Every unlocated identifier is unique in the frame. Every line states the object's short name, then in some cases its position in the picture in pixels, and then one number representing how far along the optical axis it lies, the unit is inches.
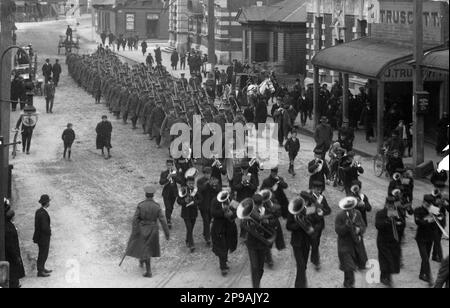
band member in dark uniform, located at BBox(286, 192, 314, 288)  589.0
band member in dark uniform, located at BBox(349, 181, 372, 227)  642.8
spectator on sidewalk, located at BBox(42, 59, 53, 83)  1721.2
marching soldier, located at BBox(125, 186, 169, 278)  644.1
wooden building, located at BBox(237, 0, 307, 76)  1942.7
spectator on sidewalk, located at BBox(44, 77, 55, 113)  1443.2
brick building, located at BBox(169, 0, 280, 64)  2269.9
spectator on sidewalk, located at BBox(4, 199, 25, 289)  620.1
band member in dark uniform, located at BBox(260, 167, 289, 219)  708.7
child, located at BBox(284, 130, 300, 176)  957.2
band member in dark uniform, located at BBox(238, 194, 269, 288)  587.5
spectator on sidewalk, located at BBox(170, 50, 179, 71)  2186.3
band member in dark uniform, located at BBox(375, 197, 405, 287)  601.6
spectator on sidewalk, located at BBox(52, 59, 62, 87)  1774.1
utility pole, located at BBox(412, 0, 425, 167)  967.6
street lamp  616.1
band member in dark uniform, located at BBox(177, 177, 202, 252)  700.0
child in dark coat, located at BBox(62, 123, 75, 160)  1073.5
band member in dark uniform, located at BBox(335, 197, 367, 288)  589.0
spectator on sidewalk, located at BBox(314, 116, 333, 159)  959.6
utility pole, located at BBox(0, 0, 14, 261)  790.8
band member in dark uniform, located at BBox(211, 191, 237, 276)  642.2
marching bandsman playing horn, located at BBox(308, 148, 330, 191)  762.8
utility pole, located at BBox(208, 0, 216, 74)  1637.6
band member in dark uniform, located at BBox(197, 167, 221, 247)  713.6
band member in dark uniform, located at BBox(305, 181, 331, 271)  613.3
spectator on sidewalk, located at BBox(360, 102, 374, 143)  1174.3
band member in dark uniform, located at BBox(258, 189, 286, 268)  610.3
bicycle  953.5
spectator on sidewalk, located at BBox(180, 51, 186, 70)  2207.8
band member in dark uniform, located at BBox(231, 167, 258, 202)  732.0
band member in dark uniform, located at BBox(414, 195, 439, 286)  609.0
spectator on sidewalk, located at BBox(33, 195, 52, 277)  642.2
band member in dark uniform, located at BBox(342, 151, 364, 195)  829.8
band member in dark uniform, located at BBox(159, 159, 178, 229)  754.2
